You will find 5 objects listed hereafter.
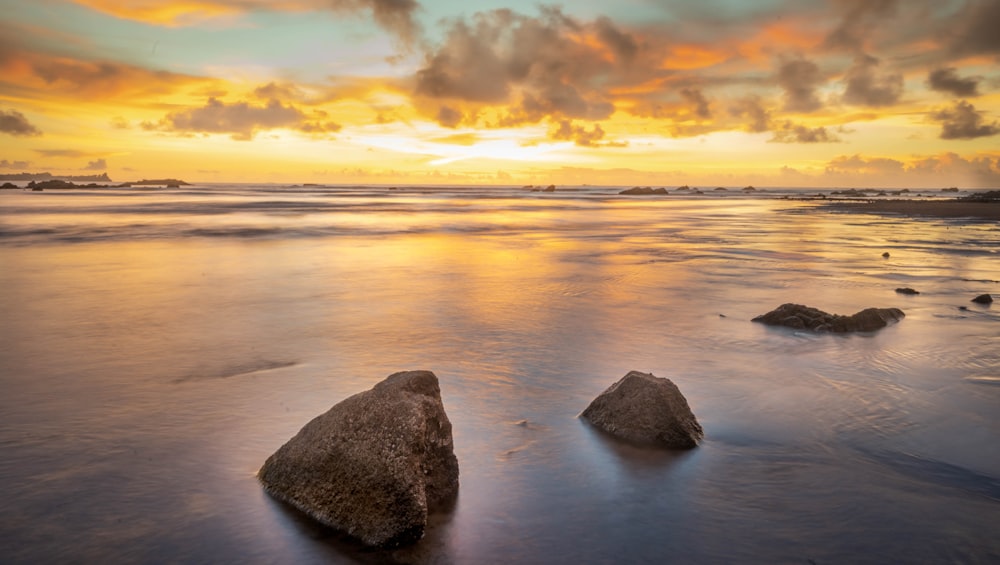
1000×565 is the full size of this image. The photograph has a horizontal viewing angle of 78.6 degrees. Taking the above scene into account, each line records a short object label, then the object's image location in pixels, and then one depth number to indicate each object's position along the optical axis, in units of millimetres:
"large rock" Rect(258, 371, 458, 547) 5105
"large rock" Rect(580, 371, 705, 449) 7055
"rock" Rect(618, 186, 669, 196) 152062
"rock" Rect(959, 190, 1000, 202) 76325
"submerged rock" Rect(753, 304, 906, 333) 12453
